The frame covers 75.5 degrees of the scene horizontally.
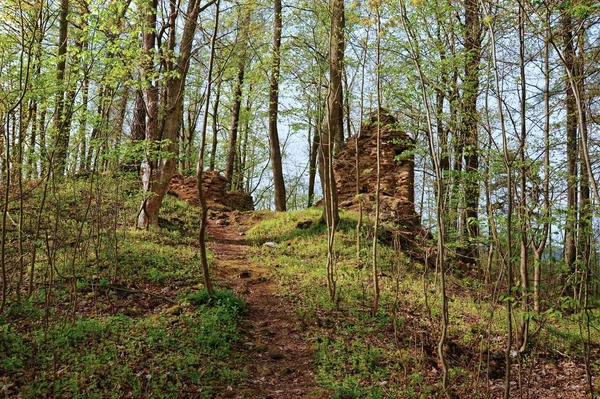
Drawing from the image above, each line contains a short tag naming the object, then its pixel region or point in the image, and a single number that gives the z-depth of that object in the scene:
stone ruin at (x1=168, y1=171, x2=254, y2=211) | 16.72
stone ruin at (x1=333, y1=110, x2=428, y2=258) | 11.96
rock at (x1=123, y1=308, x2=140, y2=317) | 6.07
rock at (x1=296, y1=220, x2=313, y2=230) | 12.22
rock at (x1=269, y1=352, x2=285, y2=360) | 5.74
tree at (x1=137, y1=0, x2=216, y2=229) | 10.16
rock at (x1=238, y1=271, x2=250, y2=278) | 8.53
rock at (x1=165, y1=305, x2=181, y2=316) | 6.21
